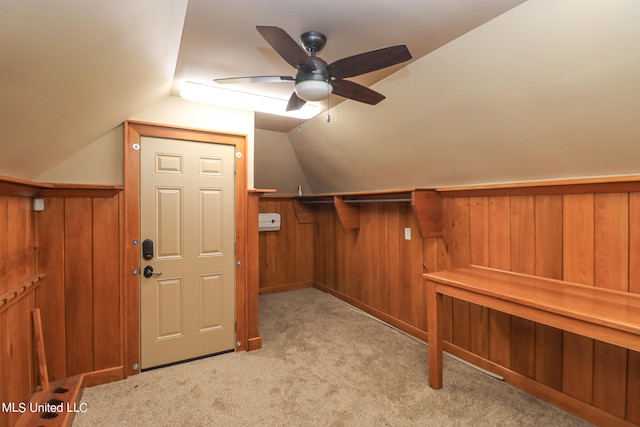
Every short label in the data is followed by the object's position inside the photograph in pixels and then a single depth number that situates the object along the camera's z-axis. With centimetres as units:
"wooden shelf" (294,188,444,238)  277
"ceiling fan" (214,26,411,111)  143
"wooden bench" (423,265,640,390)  142
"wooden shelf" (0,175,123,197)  174
